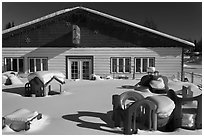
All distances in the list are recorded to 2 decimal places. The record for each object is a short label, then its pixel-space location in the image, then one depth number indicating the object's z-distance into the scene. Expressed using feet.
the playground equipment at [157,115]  16.21
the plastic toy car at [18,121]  16.61
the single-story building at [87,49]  56.70
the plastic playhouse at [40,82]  30.07
